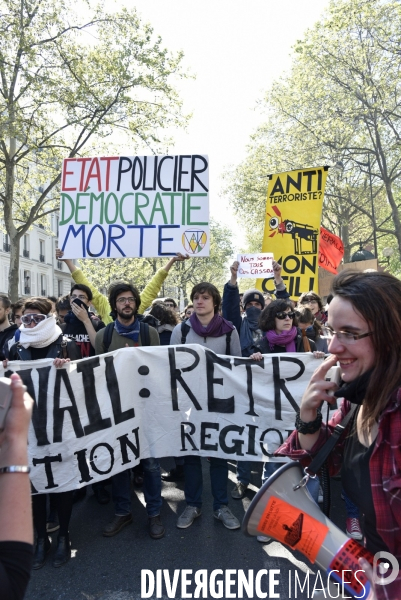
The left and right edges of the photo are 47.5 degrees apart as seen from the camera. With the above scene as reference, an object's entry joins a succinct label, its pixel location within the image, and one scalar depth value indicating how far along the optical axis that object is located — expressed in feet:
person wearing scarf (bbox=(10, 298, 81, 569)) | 10.72
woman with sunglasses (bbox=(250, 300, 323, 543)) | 13.78
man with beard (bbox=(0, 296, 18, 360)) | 14.38
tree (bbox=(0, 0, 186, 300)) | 41.93
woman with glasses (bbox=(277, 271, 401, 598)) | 4.38
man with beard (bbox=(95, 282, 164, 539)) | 11.96
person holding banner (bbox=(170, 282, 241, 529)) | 12.35
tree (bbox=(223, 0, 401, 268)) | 49.85
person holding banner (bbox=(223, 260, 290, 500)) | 14.19
